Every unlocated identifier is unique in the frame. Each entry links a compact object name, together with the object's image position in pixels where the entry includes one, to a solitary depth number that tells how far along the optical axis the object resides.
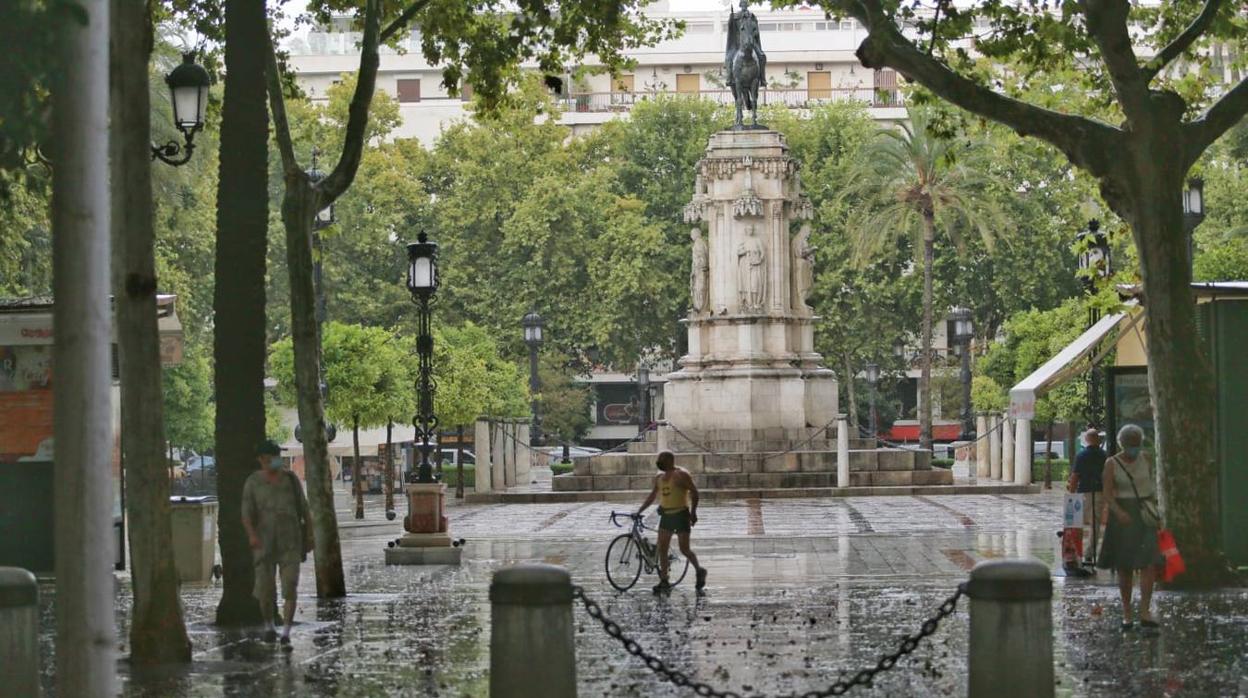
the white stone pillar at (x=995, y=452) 54.88
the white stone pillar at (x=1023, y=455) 49.12
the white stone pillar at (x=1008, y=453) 51.97
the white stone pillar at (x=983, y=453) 57.04
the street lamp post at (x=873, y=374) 69.38
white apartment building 100.38
